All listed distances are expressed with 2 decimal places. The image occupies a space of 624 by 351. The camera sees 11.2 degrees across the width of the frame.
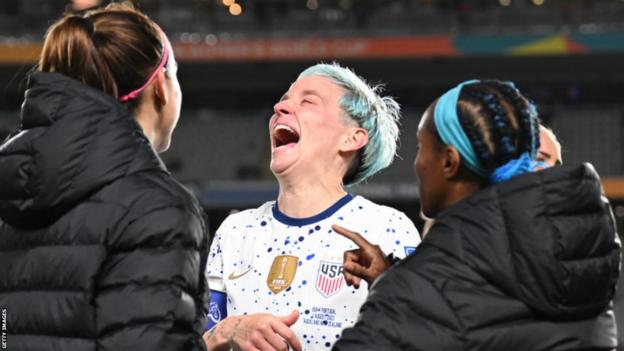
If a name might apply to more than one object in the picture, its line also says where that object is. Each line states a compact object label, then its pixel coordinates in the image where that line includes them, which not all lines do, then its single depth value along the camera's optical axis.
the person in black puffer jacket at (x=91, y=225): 6.52
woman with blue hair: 7.05
